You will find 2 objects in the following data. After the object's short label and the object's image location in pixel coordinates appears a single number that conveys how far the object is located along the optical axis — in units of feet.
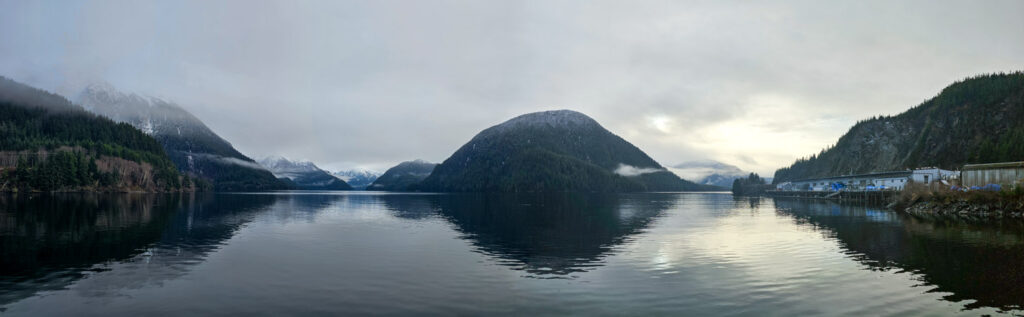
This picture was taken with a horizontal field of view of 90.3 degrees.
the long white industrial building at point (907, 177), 518.78
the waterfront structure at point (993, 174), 351.87
